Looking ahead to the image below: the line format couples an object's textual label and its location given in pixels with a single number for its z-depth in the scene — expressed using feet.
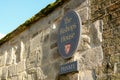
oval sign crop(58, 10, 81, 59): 11.21
